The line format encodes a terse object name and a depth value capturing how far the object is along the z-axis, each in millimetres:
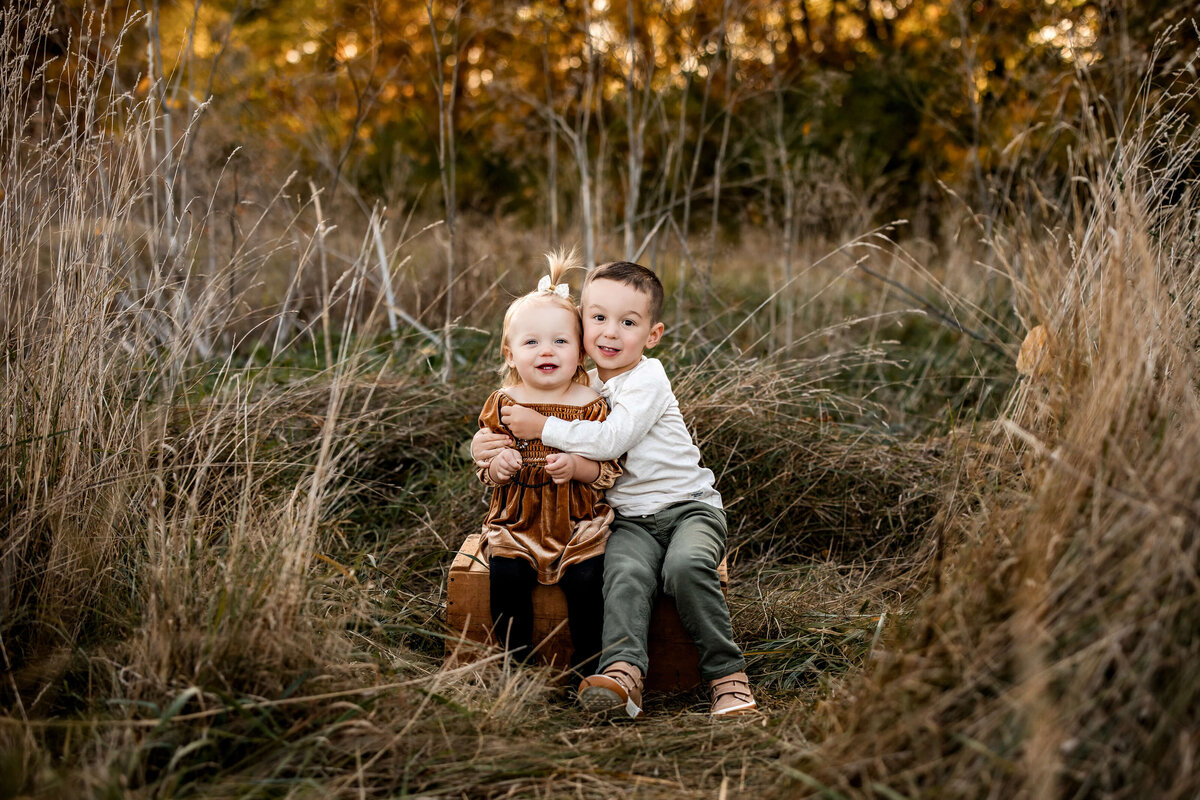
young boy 2221
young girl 2338
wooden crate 2352
